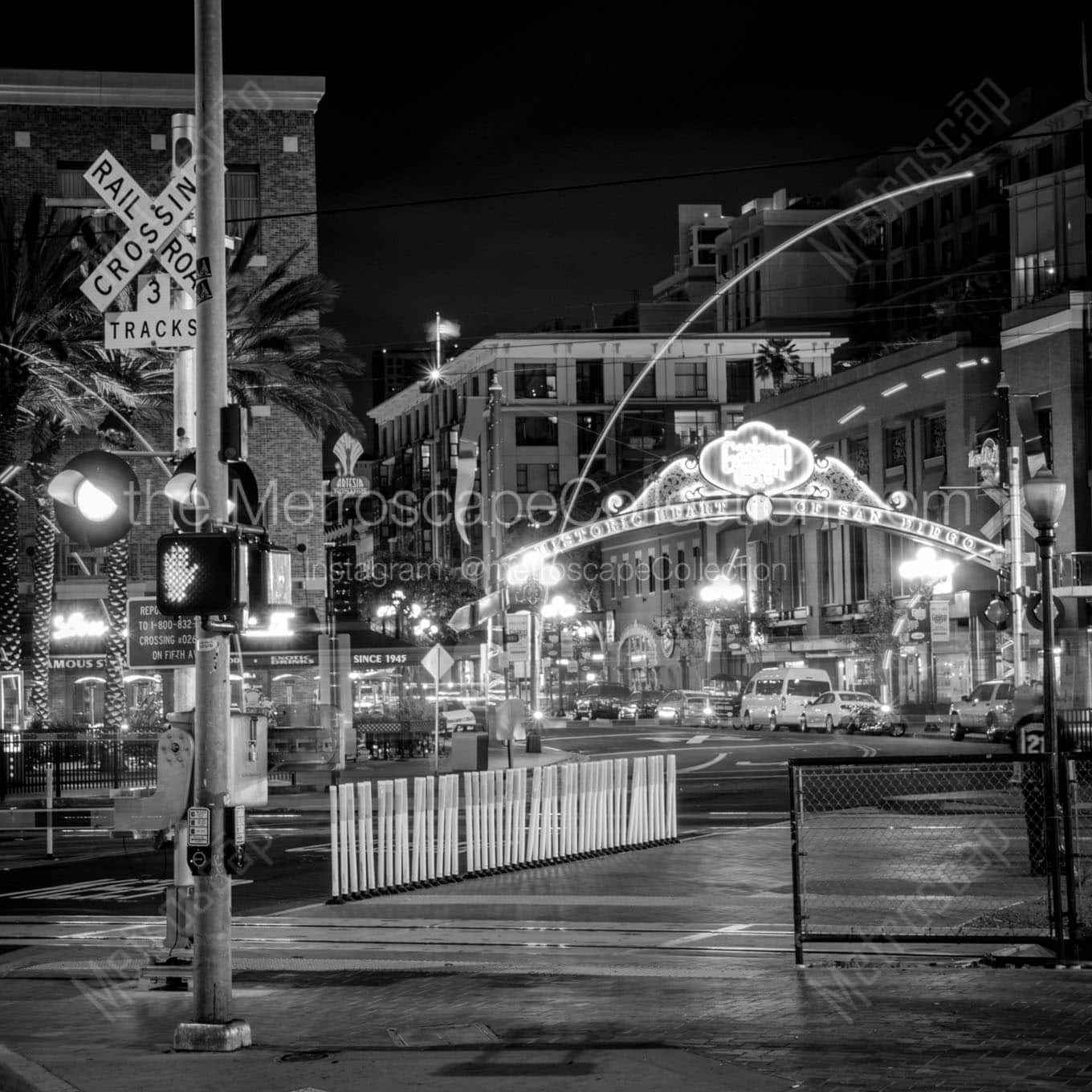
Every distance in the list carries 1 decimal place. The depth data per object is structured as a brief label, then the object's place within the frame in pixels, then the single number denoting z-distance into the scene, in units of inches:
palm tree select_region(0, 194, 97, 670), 1283.2
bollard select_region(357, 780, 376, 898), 661.3
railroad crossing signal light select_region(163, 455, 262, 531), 384.4
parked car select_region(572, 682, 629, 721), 3095.5
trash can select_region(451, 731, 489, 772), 1242.0
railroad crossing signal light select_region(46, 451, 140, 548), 501.4
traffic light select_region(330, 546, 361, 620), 2094.0
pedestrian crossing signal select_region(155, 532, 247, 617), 368.8
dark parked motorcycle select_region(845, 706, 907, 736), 2190.0
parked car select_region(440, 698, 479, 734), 2020.5
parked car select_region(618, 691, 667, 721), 3019.2
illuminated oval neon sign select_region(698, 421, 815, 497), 1483.8
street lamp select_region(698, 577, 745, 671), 3390.7
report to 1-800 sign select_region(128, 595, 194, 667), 650.2
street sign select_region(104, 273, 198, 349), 584.7
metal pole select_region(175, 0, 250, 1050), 370.9
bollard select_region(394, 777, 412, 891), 673.6
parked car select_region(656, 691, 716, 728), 2677.2
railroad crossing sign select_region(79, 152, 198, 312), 579.5
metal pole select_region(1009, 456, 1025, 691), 1346.0
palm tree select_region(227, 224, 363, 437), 1414.9
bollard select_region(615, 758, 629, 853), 817.5
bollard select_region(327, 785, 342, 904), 650.2
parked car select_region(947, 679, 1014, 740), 1883.6
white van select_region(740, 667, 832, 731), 2431.0
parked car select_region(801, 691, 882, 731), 2295.8
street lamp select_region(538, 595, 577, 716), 3681.1
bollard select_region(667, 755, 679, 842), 845.8
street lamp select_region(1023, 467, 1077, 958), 461.4
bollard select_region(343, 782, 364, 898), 656.4
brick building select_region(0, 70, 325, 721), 2118.6
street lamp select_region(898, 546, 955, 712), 2600.9
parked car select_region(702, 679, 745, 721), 2652.6
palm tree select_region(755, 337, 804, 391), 3880.4
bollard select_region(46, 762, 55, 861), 920.8
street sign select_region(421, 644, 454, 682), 1358.3
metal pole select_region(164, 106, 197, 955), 597.6
